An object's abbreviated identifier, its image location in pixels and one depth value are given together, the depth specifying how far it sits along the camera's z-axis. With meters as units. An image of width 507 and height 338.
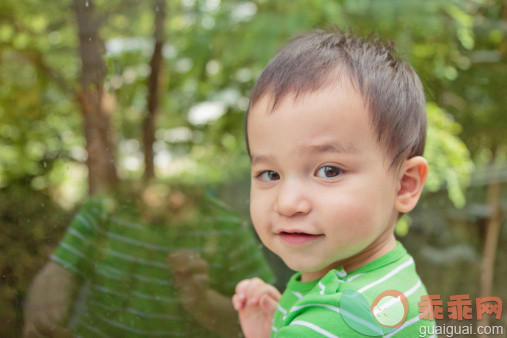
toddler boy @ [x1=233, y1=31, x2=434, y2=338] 0.76
